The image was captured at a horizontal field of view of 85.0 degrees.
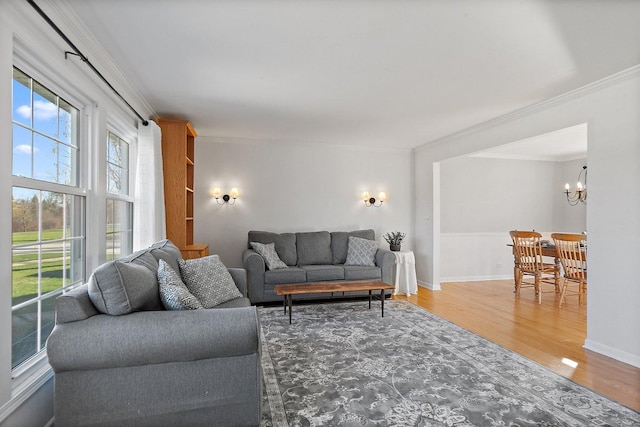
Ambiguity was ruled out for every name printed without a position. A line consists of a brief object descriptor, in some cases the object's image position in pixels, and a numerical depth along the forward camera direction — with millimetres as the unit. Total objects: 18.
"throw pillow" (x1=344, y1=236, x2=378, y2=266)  5332
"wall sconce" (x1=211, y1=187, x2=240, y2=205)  5504
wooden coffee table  4023
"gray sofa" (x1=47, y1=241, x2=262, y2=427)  1670
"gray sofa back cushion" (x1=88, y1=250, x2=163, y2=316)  1818
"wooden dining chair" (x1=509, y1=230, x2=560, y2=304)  5129
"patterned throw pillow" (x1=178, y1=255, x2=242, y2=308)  2734
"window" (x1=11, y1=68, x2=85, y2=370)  1920
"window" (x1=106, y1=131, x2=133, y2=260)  3260
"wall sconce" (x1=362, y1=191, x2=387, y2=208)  6203
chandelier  6449
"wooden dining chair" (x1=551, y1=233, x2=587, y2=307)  4395
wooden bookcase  4281
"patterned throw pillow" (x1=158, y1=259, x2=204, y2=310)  2066
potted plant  5707
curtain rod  1775
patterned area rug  2068
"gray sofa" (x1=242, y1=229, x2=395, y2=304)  4730
